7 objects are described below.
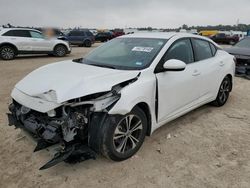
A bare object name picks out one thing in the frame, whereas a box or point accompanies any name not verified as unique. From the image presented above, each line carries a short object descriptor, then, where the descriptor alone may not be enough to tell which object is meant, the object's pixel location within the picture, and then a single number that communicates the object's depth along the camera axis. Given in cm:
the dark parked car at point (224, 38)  2249
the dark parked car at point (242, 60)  640
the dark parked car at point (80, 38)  1744
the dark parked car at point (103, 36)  2356
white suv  960
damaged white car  223
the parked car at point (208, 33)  2672
